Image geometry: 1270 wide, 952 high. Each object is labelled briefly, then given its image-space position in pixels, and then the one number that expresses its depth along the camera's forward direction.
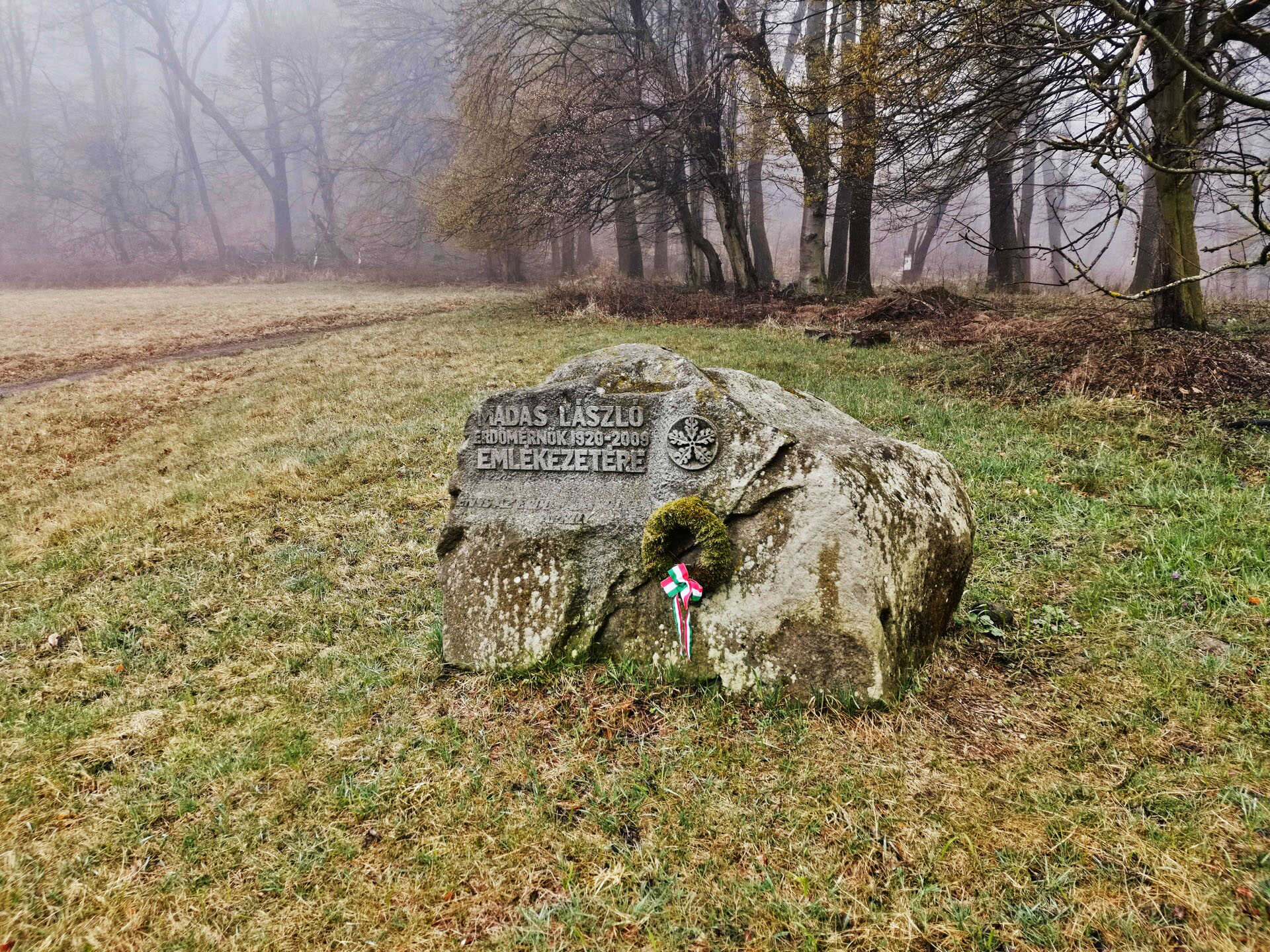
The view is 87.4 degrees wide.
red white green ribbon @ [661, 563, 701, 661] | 3.05
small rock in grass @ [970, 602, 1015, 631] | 3.55
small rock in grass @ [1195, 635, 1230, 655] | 3.09
